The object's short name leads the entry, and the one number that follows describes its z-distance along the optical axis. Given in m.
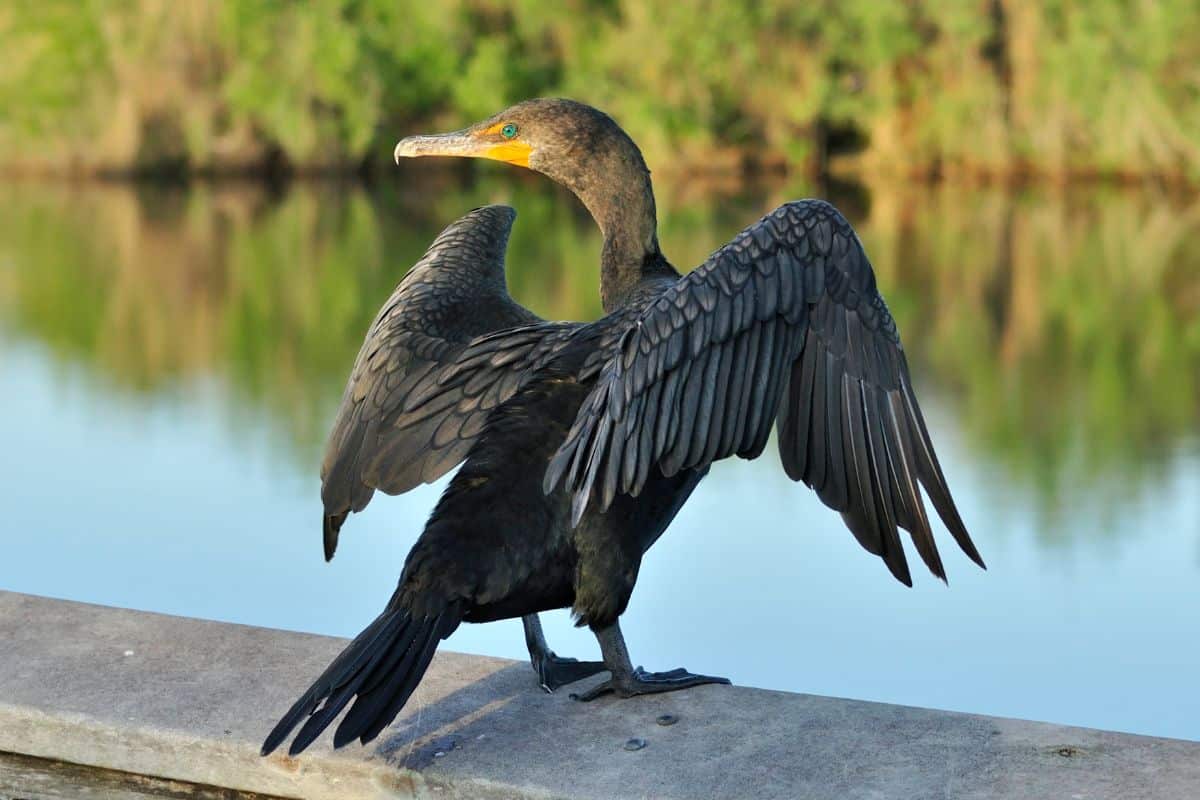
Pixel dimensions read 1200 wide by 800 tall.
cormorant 5.40
